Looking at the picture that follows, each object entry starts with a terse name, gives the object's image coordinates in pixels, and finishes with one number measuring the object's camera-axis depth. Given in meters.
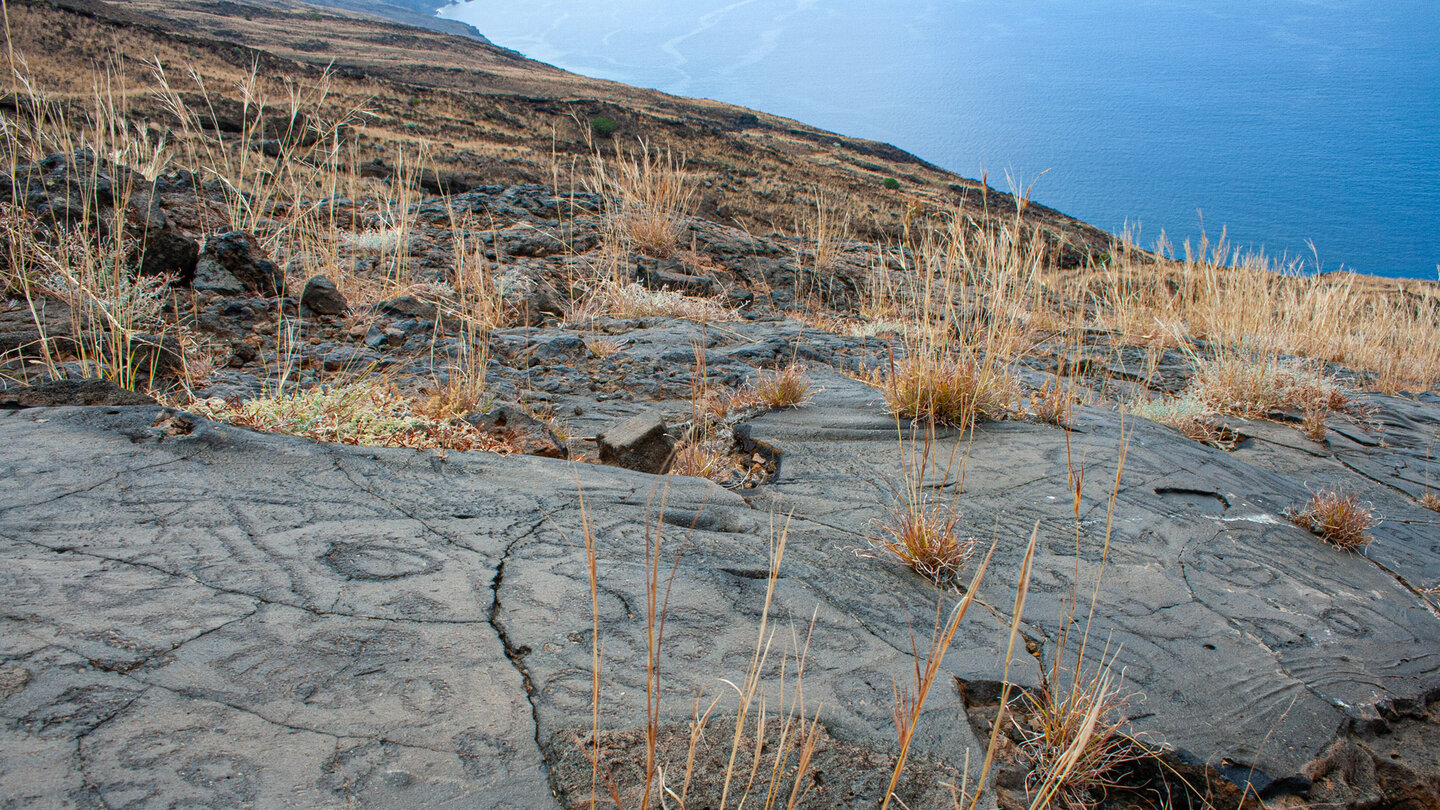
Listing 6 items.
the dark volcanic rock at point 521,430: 3.14
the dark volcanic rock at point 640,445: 2.99
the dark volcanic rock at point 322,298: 4.66
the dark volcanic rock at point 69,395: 2.36
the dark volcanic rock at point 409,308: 4.79
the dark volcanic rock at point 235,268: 4.50
